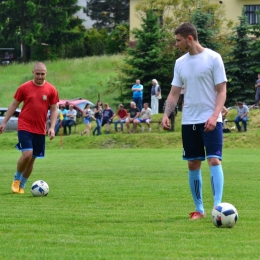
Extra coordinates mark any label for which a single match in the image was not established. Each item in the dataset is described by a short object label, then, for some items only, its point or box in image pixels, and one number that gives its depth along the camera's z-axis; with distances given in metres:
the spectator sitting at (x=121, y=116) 38.16
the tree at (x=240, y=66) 47.00
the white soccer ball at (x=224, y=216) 8.44
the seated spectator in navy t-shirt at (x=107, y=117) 38.31
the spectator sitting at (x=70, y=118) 39.67
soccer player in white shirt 9.08
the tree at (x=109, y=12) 101.69
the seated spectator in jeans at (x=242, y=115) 35.76
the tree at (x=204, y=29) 47.75
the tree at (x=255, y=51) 47.40
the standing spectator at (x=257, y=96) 39.87
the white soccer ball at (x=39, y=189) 12.53
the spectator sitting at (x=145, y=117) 37.41
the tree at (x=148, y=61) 48.38
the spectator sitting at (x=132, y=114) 37.50
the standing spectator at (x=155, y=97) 40.16
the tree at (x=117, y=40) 61.97
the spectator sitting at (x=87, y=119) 38.59
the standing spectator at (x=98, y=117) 38.09
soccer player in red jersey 12.66
